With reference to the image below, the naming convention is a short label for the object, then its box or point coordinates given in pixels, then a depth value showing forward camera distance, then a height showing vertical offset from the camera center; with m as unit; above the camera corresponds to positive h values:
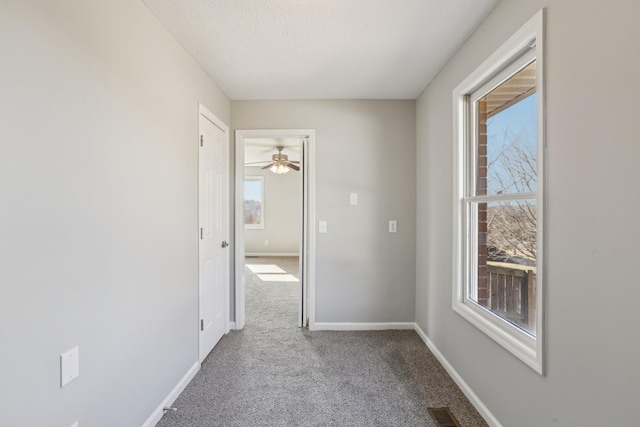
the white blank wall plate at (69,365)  1.15 -0.60
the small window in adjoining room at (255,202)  7.95 +0.27
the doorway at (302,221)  3.17 -0.09
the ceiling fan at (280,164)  5.67 +0.93
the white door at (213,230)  2.51 -0.17
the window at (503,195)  1.48 +0.11
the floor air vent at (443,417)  1.78 -1.24
